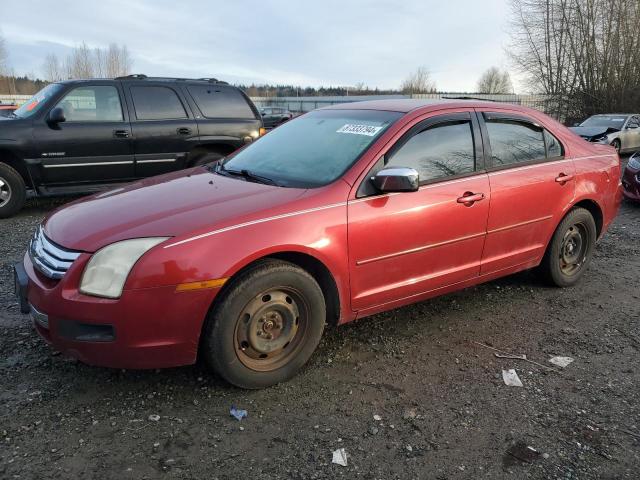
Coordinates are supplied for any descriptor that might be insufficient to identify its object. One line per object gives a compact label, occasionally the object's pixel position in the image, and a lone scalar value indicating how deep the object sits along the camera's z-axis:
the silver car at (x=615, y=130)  15.97
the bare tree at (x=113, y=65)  51.19
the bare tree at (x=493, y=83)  65.21
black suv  6.83
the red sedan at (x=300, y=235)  2.65
